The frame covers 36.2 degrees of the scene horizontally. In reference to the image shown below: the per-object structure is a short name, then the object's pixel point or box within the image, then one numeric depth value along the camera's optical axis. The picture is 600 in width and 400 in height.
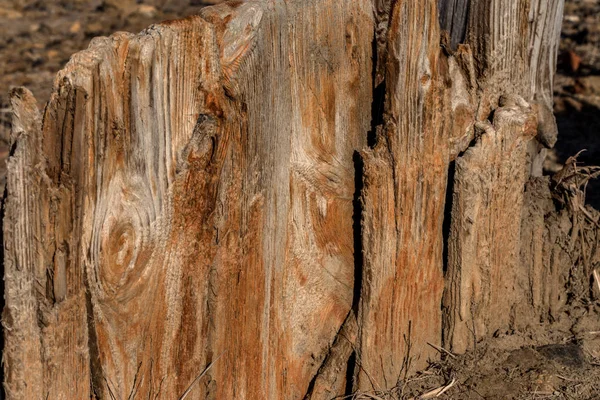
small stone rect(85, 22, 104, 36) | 8.34
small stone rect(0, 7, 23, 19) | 8.78
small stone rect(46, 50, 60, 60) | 7.76
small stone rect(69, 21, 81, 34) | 8.41
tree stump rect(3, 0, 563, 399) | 2.17
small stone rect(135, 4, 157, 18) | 8.76
